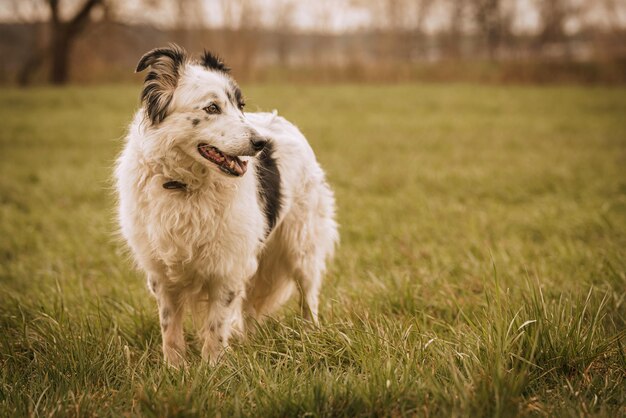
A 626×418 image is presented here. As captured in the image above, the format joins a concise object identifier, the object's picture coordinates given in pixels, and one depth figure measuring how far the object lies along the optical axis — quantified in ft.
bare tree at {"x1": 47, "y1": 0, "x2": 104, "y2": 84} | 78.23
